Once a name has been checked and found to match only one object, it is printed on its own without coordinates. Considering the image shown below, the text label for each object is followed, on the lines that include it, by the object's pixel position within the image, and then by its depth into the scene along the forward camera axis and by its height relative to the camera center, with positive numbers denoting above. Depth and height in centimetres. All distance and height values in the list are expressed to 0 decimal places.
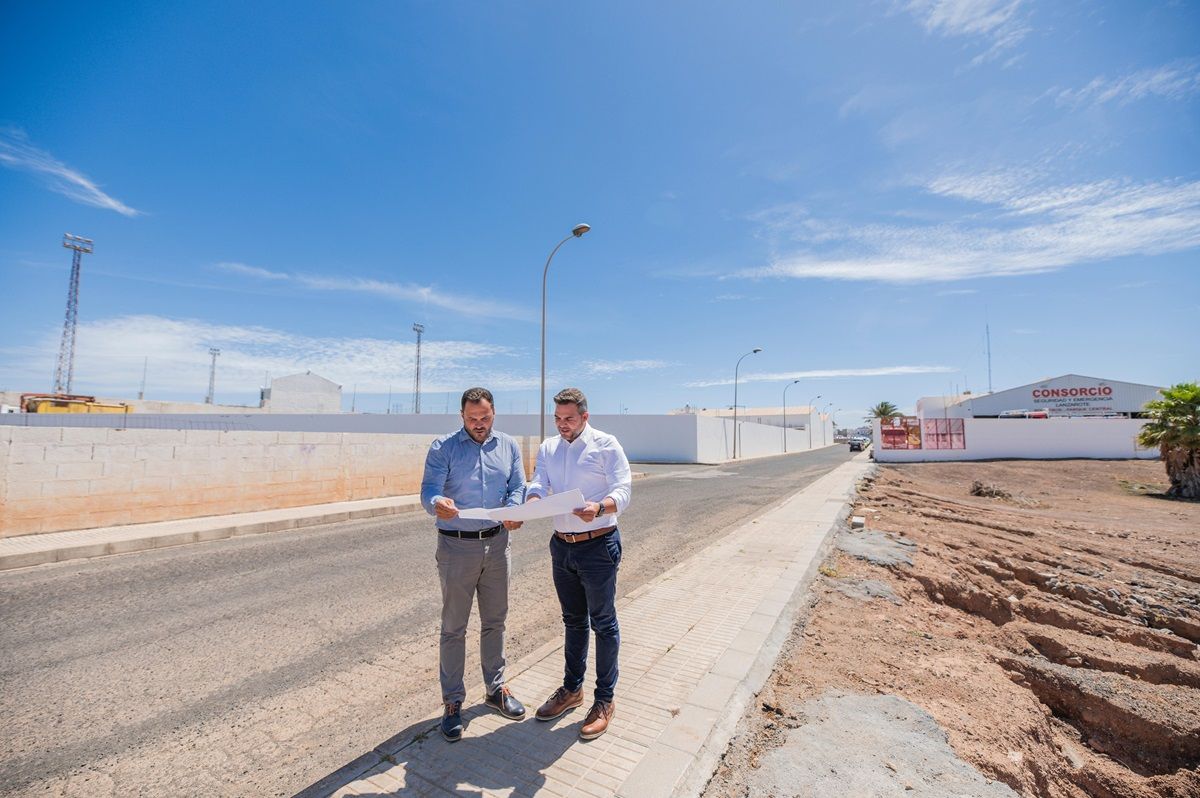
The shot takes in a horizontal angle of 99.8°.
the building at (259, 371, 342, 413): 5053 +307
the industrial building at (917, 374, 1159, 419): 4703 +434
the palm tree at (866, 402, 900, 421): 7369 +425
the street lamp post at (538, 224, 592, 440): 1658 +666
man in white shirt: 287 -67
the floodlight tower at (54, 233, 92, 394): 4254 +1344
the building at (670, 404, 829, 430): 9206 +407
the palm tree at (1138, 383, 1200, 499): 1788 +39
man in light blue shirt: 286 -67
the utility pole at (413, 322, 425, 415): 4653 +457
